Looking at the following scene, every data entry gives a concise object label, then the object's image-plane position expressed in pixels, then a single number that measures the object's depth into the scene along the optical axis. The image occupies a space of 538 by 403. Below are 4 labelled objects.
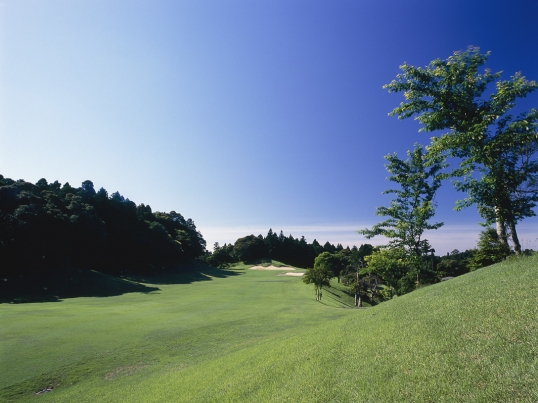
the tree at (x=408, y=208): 21.64
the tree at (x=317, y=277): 35.34
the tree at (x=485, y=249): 36.41
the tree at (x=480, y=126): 11.19
